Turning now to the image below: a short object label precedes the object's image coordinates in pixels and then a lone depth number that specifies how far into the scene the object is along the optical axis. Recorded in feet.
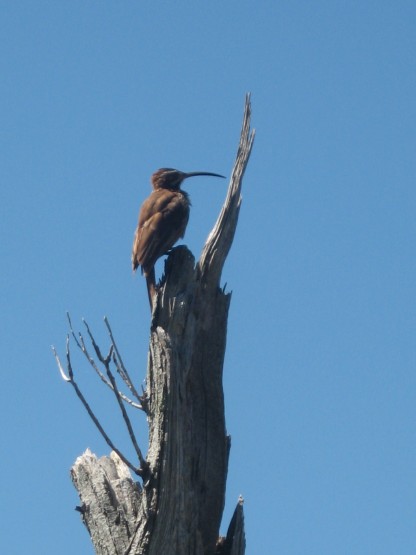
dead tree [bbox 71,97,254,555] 49.42
